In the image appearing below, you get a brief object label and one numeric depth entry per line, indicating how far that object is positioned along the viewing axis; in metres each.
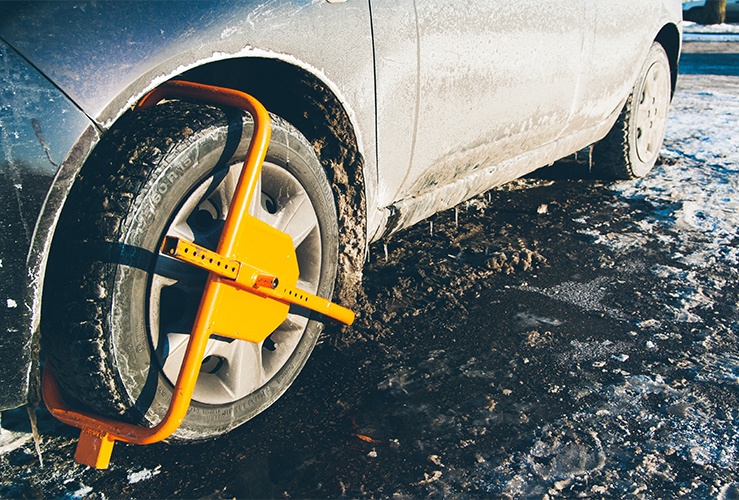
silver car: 1.63
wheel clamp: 1.80
